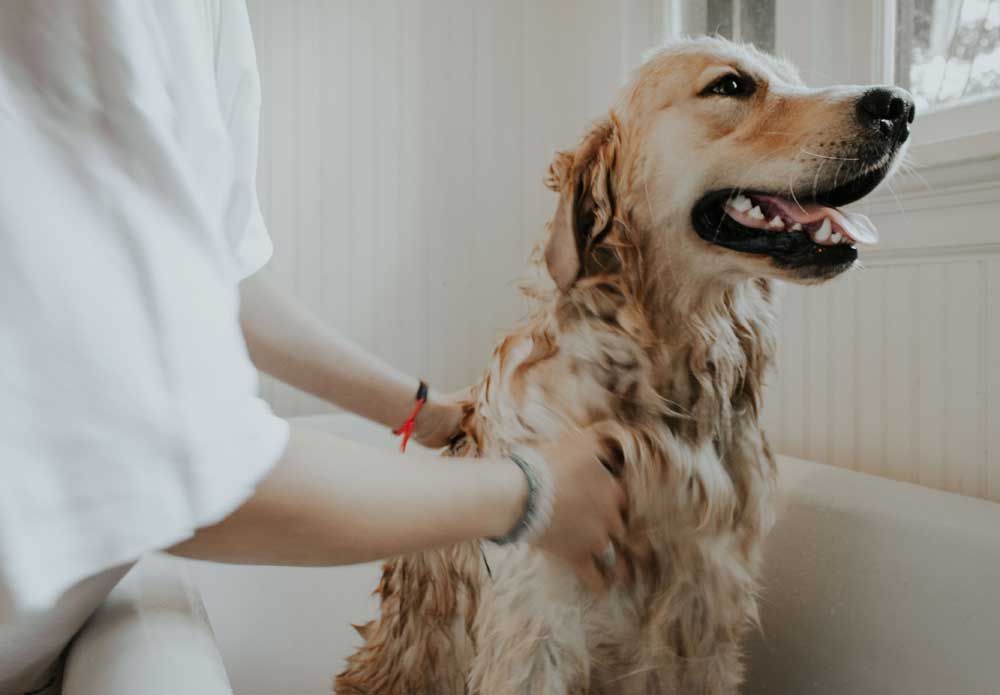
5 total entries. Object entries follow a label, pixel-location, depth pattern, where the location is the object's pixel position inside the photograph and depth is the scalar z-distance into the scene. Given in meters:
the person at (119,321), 0.31
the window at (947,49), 1.09
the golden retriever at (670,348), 0.66
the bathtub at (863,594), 0.74
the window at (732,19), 1.35
